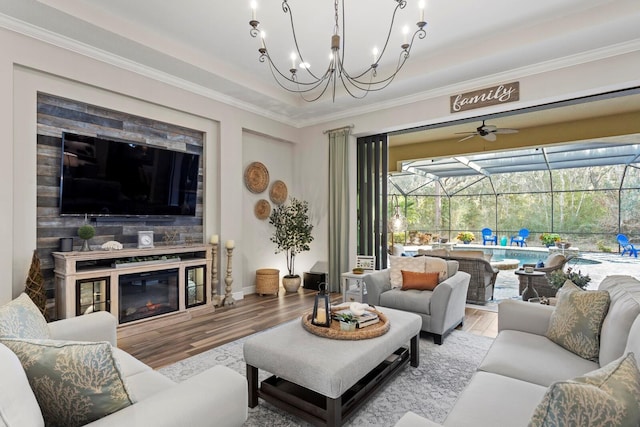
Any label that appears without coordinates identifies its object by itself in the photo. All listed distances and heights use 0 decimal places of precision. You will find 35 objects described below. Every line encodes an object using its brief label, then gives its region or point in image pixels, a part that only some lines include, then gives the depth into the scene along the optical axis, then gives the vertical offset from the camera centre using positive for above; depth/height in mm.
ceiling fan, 5492 +1456
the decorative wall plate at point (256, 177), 5523 +725
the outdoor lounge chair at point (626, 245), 8742 -644
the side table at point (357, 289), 4184 -858
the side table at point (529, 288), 4285 -854
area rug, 2150 -1214
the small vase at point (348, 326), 2379 -736
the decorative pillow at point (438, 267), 3881 -533
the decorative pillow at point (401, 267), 3979 -539
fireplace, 3670 -818
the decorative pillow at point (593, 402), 900 -492
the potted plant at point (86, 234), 3498 -124
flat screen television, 3541 +499
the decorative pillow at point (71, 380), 1126 -523
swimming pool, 9597 -954
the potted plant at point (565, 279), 3219 -555
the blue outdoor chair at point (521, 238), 10508 -552
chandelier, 3832 +1988
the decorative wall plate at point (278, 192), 5941 +503
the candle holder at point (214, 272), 4648 -690
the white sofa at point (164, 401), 932 -644
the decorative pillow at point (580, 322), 1954 -607
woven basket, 5336 -944
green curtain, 5676 +253
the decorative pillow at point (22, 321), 1364 -432
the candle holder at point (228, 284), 4789 -883
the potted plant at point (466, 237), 10430 -516
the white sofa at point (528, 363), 1421 -794
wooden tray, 2277 -755
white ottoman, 1895 -866
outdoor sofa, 4755 -756
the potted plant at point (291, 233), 5625 -195
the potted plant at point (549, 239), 9781 -533
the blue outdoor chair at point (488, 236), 11273 -515
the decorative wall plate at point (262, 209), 5715 +203
